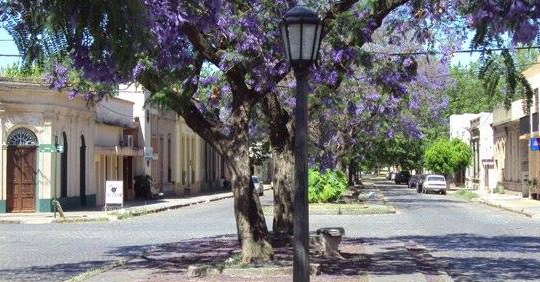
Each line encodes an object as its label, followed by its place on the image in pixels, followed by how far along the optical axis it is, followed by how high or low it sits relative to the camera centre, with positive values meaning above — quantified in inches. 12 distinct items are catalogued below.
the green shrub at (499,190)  2209.2 -33.7
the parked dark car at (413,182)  3159.9 -13.9
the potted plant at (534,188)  1782.1 -23.9
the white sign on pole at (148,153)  1815.9 +63.2
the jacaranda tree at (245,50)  235.6 +74.6
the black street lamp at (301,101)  338.6 +32.8
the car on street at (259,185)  2164.9 -14.3
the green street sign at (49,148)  1267.2 +53.4
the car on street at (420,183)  2540.4 -14.4
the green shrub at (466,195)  2034.7 -44.2
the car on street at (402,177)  3852.4 +7.4
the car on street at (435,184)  2397.9 -16.8
